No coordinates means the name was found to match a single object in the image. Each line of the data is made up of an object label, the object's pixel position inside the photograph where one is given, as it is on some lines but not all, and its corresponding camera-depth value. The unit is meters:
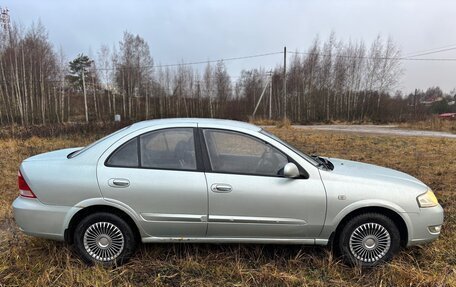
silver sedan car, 3.47
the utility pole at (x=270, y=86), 44.49
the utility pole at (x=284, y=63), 34.47
